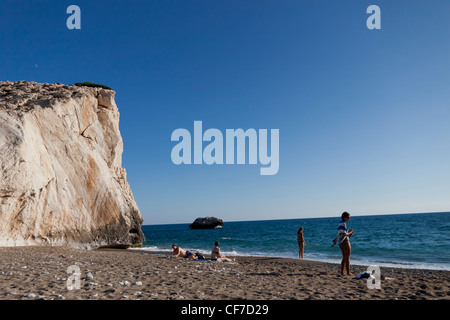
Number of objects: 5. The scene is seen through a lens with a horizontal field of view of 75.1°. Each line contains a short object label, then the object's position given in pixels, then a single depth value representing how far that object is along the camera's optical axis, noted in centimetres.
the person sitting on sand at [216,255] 1644
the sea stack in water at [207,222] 11869
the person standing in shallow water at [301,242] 1962
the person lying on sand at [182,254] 1692
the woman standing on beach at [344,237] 973
